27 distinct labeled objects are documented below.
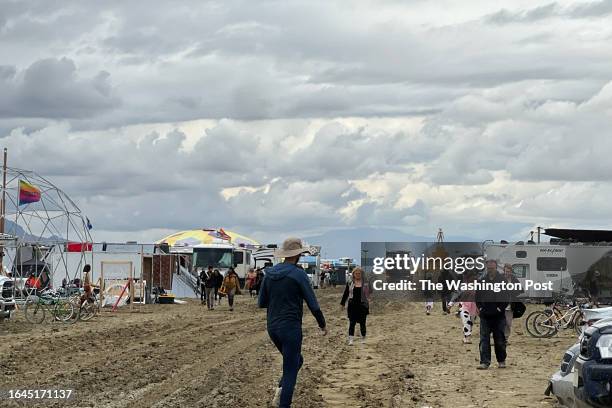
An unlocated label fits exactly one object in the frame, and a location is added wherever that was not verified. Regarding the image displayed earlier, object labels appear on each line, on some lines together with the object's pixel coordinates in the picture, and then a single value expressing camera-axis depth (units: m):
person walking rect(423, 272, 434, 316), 38.46
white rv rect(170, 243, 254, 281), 65.12
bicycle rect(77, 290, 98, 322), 32.31
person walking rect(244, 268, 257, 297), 56.84
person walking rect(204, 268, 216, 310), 40.84
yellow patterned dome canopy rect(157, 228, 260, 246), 78.11
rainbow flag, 42.38
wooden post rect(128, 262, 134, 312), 39.92
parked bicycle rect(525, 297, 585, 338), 26.50
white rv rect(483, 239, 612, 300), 44.00
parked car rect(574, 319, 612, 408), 10.25
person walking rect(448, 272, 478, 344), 23.77
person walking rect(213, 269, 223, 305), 40.66
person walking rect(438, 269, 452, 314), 38.30
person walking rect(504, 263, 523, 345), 18.93
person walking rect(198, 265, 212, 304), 47.47
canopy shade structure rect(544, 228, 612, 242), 51.41
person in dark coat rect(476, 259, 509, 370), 17.78
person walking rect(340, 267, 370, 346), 24.12
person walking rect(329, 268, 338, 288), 96.00
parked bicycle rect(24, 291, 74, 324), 30.92
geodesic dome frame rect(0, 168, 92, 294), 38.00
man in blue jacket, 11.88
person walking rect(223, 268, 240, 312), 40.50
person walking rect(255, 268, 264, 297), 54.94
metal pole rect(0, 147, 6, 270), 41.46
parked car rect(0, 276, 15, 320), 29.91
